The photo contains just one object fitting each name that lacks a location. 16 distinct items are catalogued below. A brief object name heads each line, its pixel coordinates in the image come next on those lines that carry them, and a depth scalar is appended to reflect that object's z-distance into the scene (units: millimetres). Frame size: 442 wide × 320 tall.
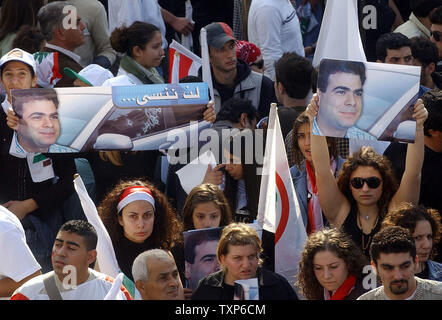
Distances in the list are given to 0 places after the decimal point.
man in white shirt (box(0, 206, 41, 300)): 13242
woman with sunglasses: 14508
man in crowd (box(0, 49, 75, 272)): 15719
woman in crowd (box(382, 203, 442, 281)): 13719
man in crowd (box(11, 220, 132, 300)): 12414
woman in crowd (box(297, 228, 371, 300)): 13453
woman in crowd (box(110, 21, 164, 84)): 18250
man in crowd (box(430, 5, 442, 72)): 18969
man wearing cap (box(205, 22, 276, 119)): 18453
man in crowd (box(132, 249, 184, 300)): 13484
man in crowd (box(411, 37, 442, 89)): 17609
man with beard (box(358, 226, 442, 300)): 12344
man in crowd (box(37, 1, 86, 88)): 18562
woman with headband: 14922
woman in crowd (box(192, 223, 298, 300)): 13211
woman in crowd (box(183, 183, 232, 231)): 15078
